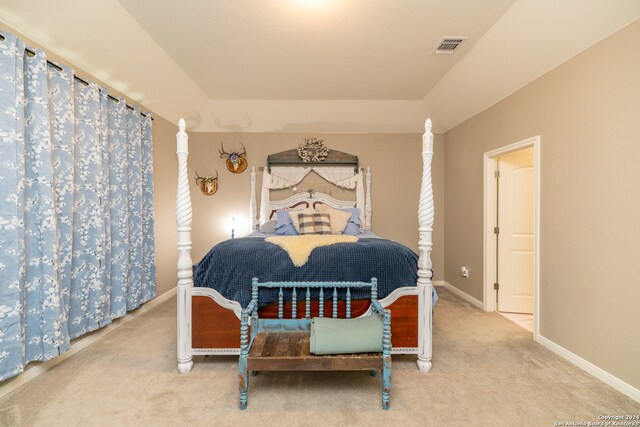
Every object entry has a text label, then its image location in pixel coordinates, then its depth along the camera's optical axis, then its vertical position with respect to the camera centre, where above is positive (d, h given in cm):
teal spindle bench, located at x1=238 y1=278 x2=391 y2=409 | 190 -86
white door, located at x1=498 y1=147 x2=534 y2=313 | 369 -27
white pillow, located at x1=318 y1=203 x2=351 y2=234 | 408 -9
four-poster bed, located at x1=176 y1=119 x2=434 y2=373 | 234 -71
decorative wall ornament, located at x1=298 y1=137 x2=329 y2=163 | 484 +92
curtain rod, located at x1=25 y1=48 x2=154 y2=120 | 216 +106
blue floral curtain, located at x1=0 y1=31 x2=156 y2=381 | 196 +3
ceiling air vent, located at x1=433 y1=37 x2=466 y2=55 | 295 +157
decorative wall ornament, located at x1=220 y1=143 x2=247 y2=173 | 486 +77
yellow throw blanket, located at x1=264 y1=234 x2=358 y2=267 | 246 -26
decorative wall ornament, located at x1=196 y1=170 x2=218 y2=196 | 490 +41
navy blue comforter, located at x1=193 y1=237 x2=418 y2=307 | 245 -44
